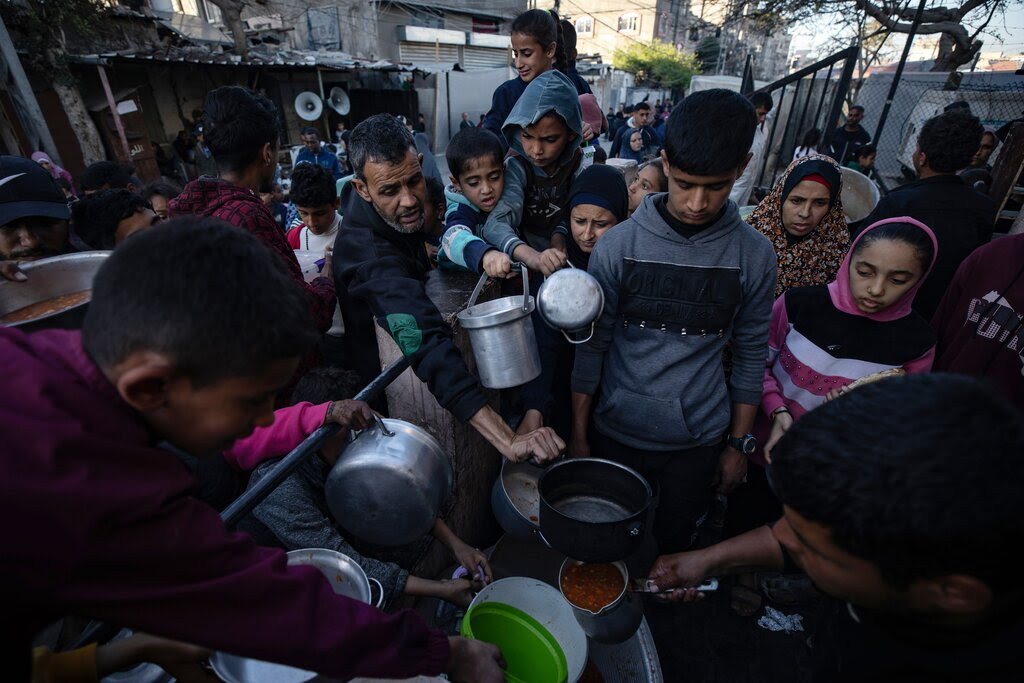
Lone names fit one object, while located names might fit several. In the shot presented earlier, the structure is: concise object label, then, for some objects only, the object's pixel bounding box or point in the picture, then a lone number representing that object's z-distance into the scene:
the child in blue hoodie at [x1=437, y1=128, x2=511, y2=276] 2.34
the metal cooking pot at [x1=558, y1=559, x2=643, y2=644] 1.82
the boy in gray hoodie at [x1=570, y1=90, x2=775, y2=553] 1.76
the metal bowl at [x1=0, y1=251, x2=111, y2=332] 1.90
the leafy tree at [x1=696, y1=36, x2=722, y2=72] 36.34
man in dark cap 2.50
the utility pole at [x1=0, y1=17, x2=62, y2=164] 6.96
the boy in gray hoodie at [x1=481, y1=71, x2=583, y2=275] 2.45
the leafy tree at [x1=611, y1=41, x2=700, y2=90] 33.91
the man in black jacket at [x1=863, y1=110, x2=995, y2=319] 3.23
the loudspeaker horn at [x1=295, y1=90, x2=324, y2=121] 15.94
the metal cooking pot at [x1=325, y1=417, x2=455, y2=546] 1.68
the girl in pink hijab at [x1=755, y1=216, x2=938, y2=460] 2.13
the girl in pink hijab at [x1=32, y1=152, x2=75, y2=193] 6.23
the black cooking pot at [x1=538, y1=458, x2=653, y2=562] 1.55
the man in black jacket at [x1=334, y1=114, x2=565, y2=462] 1.77
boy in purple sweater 0.72
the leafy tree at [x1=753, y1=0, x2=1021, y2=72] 9.41
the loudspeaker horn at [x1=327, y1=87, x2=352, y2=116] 16.91
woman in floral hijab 2.89
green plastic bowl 1.91
